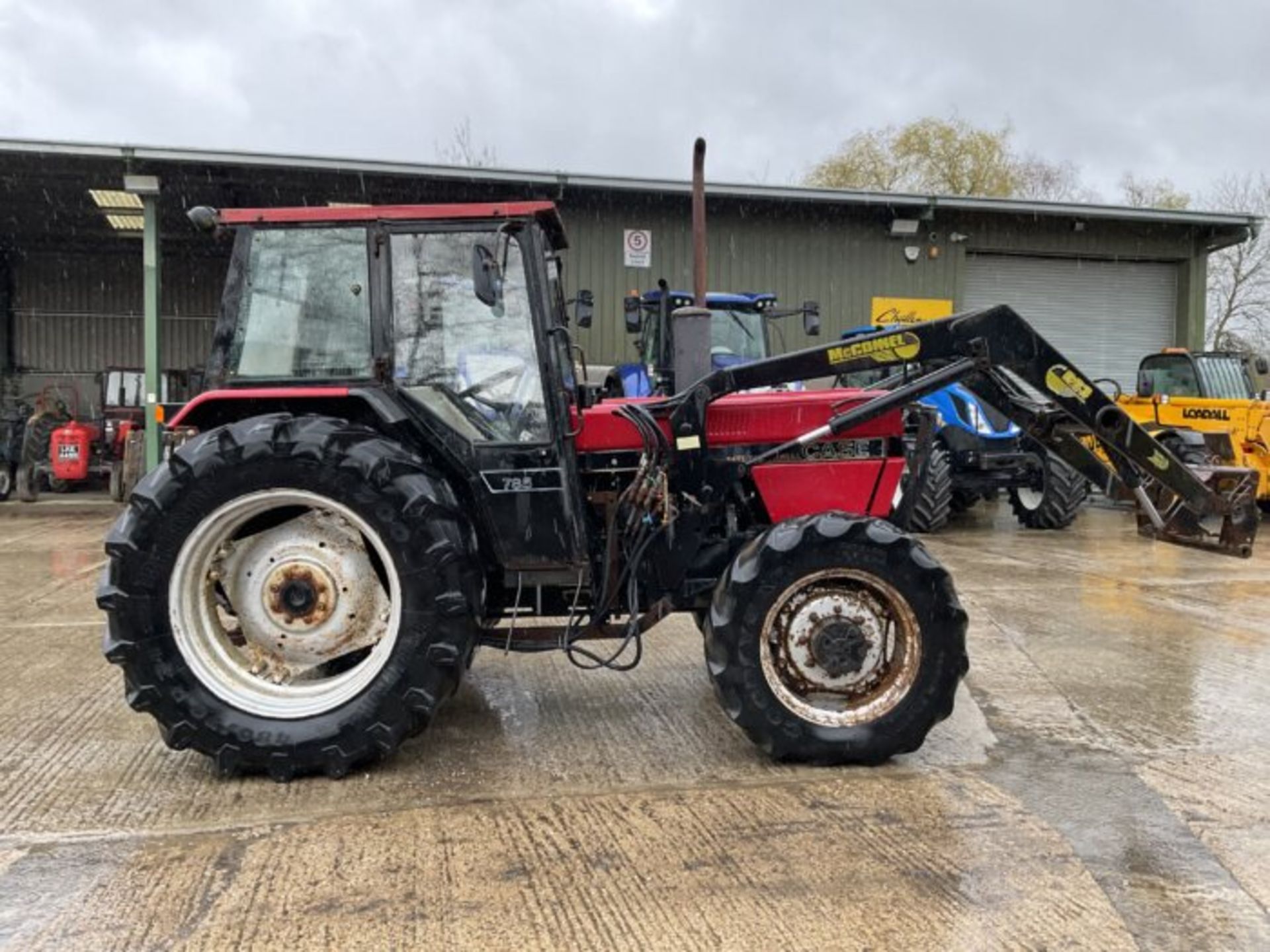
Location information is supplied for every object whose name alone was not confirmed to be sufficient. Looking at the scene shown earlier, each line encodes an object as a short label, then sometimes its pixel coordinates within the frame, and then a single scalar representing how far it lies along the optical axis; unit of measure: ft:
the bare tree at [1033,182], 119.03
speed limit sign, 49.73
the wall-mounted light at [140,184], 41.55
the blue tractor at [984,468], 32.63
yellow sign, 52.47
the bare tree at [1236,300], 107.34
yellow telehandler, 37.50
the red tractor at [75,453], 46.14
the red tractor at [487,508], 11.12
